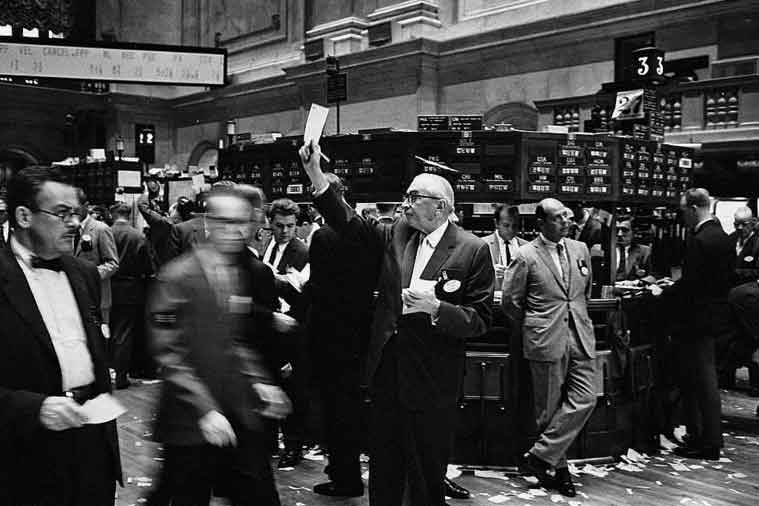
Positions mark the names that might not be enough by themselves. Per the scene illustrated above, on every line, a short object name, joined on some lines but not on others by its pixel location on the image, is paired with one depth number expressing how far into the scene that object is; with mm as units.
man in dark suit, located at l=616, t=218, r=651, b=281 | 9266
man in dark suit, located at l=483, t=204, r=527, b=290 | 8305
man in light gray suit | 5094
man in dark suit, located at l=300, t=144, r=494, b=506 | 3688
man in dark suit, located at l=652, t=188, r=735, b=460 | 5801
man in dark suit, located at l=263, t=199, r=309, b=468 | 5398
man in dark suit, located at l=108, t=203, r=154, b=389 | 8211
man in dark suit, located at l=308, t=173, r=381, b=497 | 4793
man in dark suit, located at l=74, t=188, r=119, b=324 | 7730
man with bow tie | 2482
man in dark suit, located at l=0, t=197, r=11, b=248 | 8383
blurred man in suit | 2711
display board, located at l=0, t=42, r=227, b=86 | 9148
